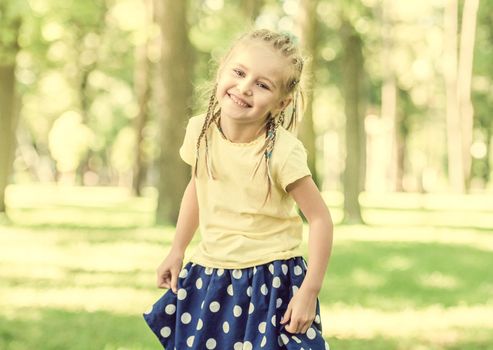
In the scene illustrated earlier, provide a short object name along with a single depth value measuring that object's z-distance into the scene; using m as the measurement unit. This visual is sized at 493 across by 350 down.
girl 3.03
